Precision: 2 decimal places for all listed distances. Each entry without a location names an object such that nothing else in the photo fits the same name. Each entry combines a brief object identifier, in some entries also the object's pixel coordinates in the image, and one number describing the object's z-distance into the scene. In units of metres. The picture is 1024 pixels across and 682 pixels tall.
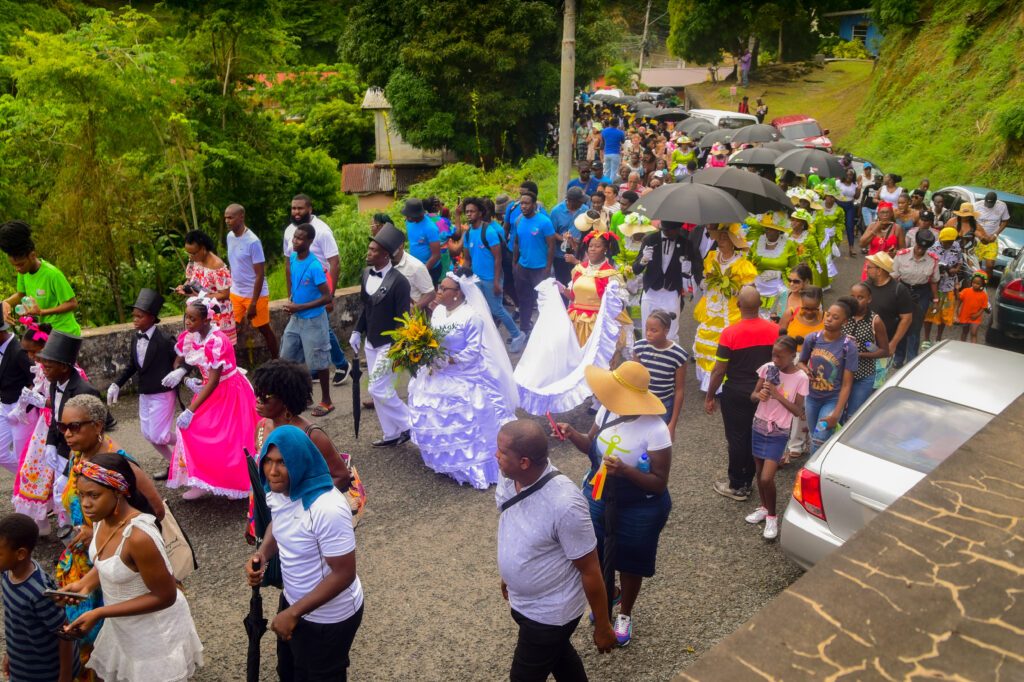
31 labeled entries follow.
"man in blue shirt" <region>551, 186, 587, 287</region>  11.38
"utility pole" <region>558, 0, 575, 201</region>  13.88
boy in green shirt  7.20
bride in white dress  7.17
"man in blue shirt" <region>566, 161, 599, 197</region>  15.49
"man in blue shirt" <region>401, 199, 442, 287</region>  10.44
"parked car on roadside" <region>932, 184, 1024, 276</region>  14.43
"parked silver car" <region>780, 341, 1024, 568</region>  5.02
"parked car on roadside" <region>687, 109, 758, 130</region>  27.89
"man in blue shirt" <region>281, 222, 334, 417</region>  8.36
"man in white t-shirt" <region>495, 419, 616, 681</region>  3.73
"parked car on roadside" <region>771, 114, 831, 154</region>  24.69
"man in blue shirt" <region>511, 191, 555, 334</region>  10.76
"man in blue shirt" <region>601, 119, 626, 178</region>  20.38
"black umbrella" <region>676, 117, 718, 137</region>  25.29
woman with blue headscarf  3.66
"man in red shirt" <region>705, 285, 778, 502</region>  6.58
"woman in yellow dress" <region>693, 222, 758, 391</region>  8.54
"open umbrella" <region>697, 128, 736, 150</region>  20.55
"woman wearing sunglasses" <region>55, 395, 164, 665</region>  4.12
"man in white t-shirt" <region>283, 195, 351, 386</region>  8.77
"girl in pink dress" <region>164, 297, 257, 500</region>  6.55
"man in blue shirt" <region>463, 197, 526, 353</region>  10.62
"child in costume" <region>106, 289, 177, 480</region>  6.63
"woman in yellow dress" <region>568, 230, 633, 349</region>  8.70
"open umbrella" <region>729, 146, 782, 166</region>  15.42
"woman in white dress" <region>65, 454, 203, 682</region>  3.77
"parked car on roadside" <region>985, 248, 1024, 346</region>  11.01
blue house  54.38
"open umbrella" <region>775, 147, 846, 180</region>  14.70
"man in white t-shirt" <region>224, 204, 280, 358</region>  8.71
